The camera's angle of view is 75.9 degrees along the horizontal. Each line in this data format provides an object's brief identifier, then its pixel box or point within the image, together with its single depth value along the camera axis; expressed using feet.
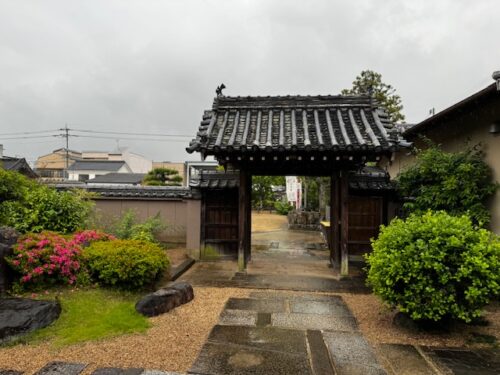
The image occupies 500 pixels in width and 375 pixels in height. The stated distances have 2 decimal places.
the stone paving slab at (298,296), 19.63
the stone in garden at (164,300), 16.38
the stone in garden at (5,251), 17.54
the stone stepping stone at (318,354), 11.74
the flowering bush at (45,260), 17.97
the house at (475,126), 19.63
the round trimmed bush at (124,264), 18.86
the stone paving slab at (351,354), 11.73
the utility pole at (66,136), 163.39
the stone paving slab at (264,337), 13.41
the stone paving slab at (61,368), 11.27
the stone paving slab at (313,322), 15.52
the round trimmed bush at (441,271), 13.58
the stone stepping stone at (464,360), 11.80
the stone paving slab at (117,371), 11.20
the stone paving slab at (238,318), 15.84
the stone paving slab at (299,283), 21.85
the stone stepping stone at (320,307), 17.54
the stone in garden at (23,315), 13.80
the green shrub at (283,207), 90.16
